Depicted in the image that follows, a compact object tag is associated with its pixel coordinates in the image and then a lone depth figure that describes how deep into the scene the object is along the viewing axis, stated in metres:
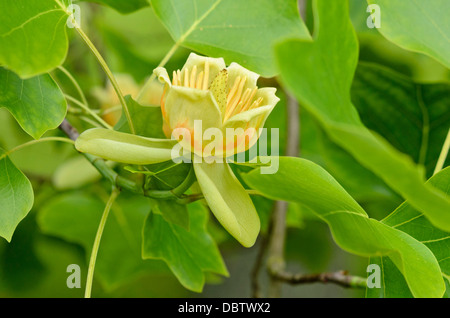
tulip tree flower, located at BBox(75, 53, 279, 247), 0.42
